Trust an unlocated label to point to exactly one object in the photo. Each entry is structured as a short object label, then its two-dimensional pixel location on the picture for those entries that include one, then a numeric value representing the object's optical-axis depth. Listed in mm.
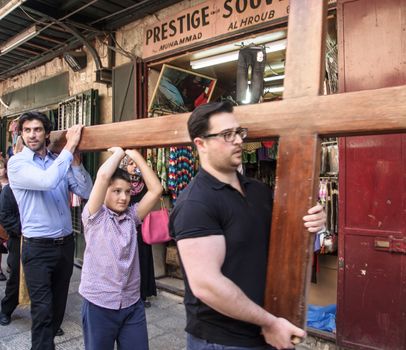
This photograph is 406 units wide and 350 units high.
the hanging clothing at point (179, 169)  5117
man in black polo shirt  1324
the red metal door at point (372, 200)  3047
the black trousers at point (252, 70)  4273
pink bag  3998
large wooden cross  1304
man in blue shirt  2756
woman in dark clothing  4422
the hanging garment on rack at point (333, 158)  4117
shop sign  3994
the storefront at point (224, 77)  3994
